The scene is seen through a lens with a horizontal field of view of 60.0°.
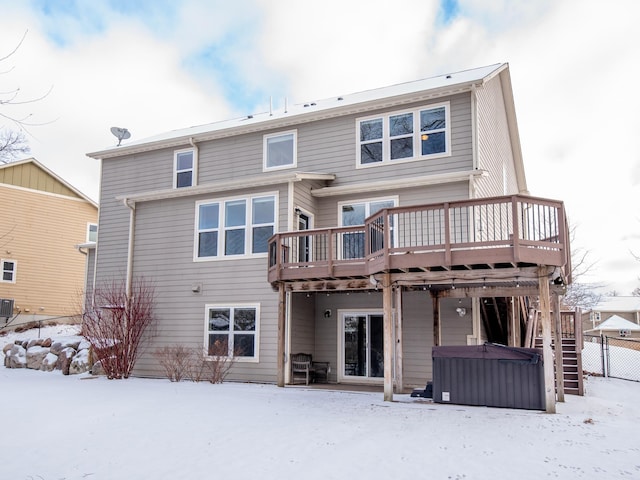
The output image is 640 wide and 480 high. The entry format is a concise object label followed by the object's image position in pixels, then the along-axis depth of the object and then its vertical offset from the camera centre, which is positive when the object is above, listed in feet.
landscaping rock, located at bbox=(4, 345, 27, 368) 55.42 -4.71
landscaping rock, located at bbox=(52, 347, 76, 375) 51.00 -4.46
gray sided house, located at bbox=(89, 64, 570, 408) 42.24 +6.58
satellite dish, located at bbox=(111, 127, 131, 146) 61.05 +19.61
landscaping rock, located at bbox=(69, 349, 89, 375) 50.85 -4.92
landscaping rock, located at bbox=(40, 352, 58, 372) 53.47 -4.99
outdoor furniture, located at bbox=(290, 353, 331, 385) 44.39 -4.57
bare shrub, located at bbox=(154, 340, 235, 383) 44.75 -4.17
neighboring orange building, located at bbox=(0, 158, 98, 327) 76.13 +9.84
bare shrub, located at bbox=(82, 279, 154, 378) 47.29 -1.36
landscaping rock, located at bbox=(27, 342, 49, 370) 54.44 -4.48
